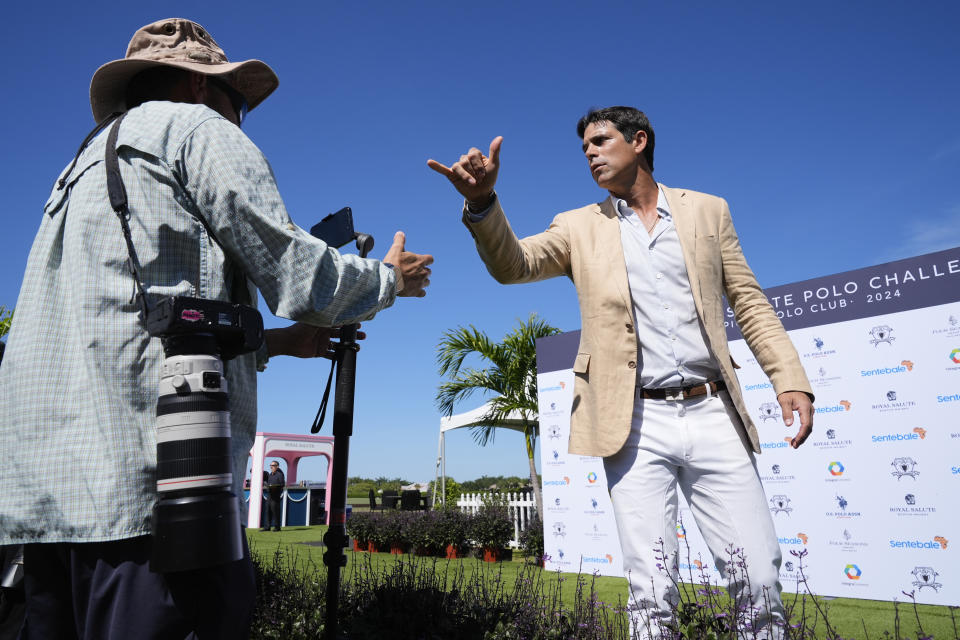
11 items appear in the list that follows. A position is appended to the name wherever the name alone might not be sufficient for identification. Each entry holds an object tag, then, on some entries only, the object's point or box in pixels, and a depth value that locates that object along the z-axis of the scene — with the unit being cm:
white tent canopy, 1305
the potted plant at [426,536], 1007
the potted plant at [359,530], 1157
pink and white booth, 1909
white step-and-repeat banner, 553
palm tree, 1220
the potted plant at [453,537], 998
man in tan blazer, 210
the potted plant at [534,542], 979
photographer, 118
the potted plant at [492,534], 988
